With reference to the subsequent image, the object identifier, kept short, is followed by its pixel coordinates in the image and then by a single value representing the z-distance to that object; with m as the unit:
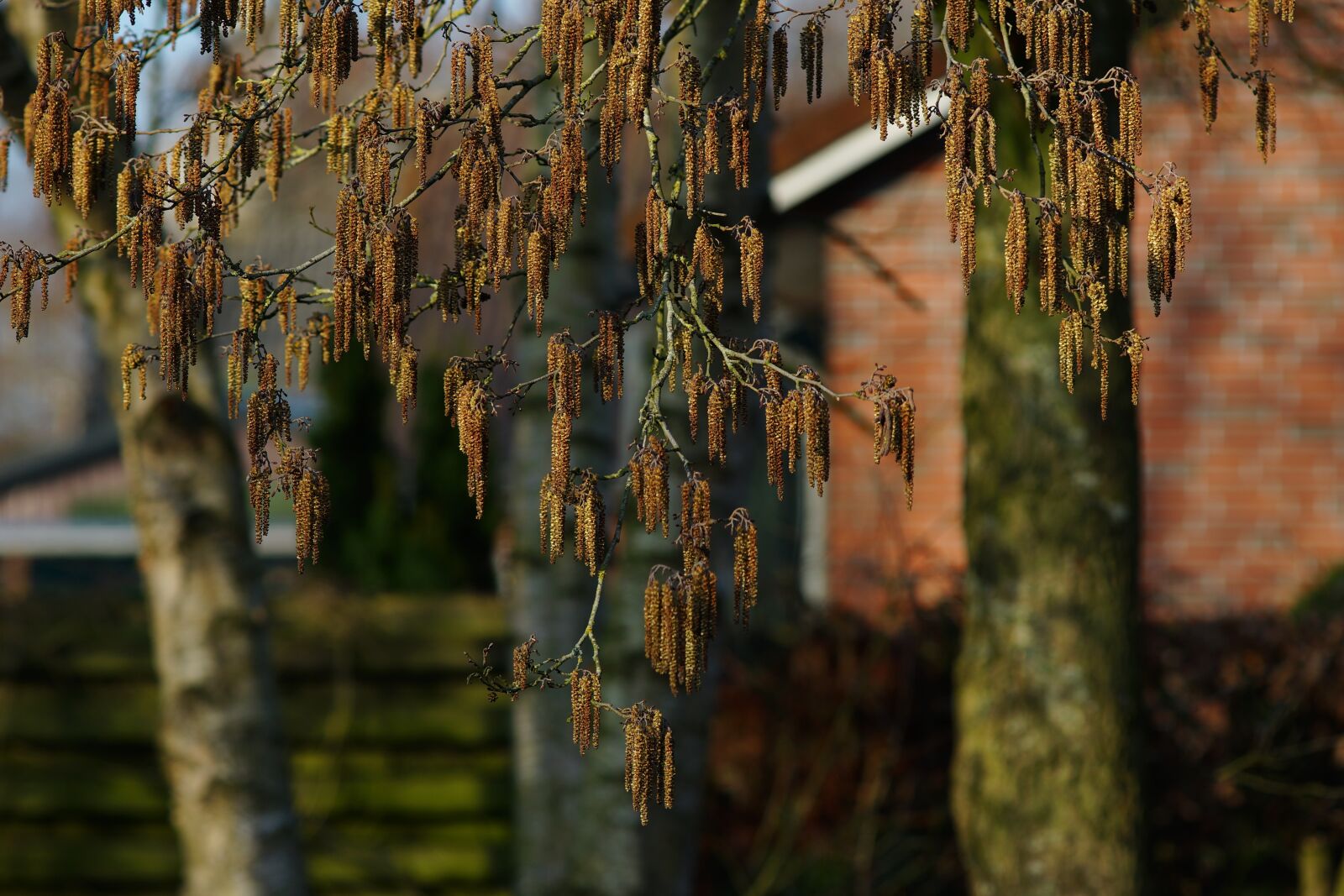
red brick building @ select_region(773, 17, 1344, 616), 19.56
